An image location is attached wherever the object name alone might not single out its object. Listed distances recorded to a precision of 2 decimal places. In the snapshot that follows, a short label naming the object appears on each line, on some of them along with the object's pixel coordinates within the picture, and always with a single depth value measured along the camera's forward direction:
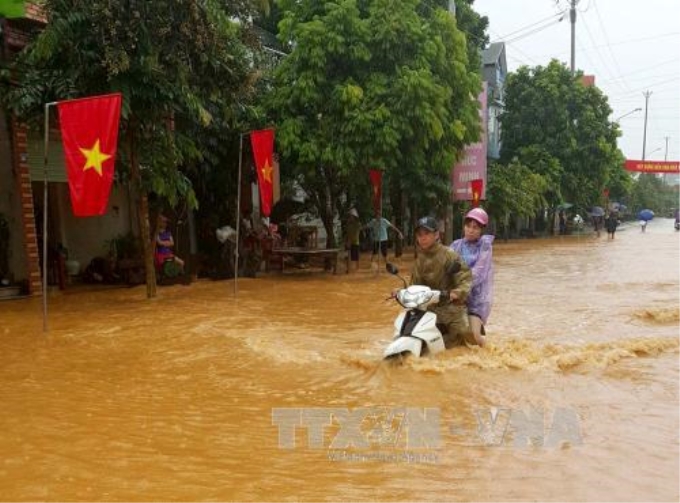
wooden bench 14.84
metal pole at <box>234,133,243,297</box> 11.73
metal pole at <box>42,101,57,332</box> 8.15
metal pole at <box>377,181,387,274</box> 16.72
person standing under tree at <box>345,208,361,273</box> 16.38
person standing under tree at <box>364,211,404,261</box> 16.72
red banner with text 57.44
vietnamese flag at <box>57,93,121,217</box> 8.25
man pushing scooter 5.84
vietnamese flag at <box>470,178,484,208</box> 20.39
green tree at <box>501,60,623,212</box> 34.41
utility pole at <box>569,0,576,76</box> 35.11
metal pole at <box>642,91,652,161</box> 74.83
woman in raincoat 6.21
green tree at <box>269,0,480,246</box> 13.94
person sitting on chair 12.79
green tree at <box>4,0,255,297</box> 9.23
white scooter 5.66
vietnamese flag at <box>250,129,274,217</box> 11.70
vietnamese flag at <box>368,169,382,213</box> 15.87
